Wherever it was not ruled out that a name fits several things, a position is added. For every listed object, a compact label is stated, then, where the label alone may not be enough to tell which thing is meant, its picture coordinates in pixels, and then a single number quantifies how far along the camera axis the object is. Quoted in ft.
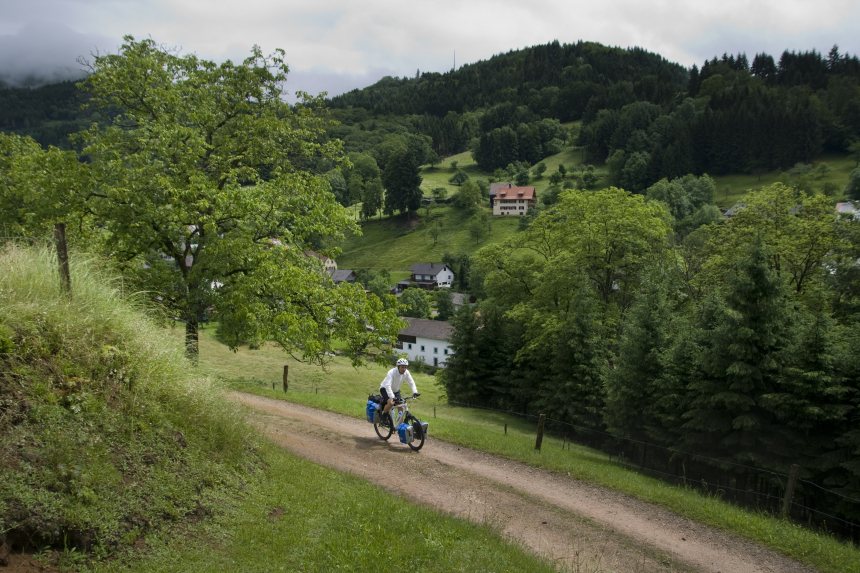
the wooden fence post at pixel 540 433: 46.65
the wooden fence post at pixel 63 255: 26.40
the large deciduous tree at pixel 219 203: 44.11
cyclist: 41.11
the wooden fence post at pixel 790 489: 36.94
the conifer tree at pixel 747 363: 59.62
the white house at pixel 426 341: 257.55
